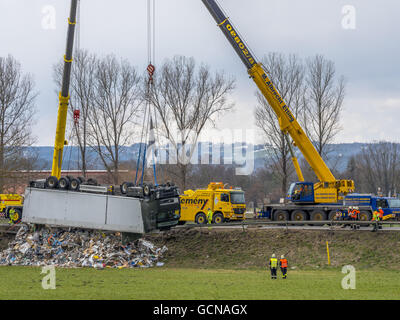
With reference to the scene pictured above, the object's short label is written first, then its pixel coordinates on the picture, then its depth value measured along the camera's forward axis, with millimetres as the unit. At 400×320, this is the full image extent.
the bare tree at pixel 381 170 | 90625
